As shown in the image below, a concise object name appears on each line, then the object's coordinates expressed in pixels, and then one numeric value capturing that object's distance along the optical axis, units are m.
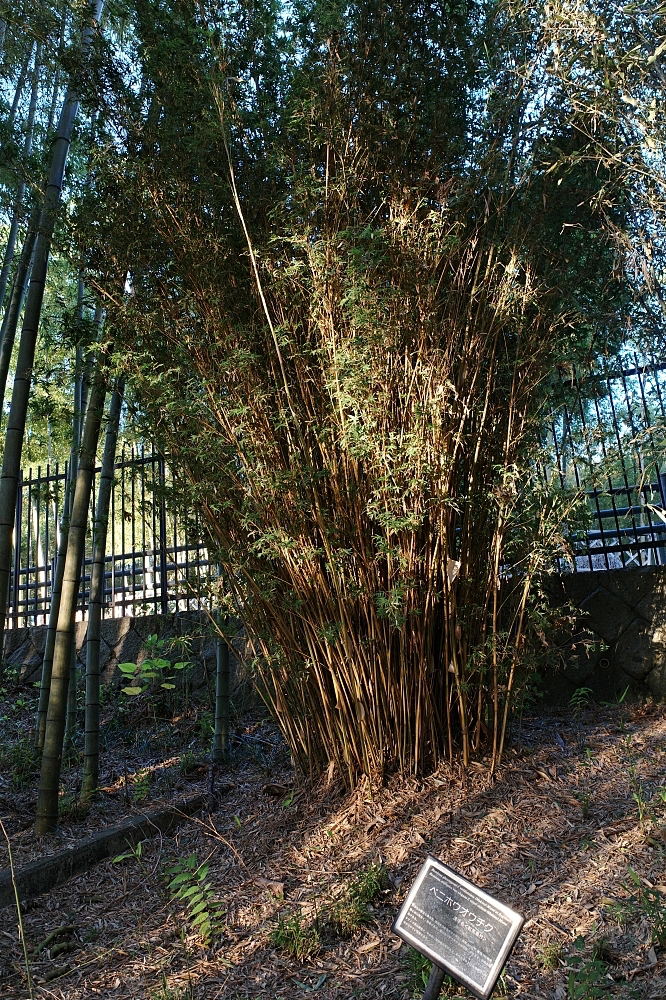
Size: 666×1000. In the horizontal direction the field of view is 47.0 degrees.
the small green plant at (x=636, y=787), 2.36
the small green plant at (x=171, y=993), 2.01
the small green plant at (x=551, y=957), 1.89
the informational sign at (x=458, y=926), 1.42
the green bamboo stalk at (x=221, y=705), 3.54
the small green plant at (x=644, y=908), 1.85
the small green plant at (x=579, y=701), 3.28
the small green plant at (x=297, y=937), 2.13
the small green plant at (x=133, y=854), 2.69
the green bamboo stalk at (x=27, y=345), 3.07
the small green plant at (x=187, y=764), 3.57
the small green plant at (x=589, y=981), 1.68
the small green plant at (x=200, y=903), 2.26
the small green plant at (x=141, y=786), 3.33
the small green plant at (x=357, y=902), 2.20
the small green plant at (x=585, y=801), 2.50
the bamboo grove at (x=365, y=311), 2.63
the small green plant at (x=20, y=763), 3.61
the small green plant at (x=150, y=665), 2.91
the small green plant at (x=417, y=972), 1.88
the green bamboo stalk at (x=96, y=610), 3.34
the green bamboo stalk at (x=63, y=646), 3.00
